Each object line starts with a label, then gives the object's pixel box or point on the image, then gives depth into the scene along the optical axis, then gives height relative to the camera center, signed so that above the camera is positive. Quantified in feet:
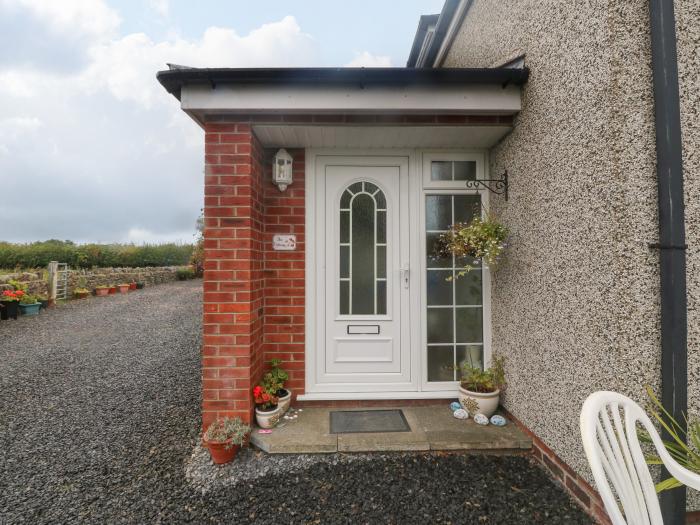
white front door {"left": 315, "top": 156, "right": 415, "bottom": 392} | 11.43 -0.29
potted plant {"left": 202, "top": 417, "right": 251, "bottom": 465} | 8.55 -4.61
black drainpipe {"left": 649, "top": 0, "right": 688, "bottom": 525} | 5.57 +0.56
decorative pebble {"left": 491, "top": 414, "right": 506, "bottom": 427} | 9.83 -4.79
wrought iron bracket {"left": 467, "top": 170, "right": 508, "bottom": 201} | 10.36 +2.77
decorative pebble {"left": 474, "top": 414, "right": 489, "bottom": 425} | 9.92 -4.79
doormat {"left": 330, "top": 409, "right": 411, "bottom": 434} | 9.76 -4.96
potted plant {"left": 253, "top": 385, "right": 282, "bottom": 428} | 9.66 -4.34
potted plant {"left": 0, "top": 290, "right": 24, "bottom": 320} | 27.55 -3.09
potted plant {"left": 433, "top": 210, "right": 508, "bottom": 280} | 9.65 +0.77
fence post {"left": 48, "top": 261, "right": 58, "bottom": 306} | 34.68 -1.64
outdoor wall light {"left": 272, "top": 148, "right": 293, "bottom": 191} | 10.85 +3.35
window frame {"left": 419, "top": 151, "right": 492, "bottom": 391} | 11.43 +1.17
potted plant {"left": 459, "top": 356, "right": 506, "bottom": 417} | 10.16 -4.02
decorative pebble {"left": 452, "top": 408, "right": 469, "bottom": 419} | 10.30 -4.79
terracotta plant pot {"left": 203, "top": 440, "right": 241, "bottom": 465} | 8.55 -4.99
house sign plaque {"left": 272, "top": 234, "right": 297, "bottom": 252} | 11.28 +0.83
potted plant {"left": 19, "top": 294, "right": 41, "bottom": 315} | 30.14 -3.50
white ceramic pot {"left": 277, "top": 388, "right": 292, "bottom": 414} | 10.21 -4.38
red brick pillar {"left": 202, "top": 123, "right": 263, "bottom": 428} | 9.40 -0.18
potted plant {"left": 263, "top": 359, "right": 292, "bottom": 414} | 10.37 -3.83
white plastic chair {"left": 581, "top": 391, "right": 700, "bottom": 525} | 3.75 -2.49
